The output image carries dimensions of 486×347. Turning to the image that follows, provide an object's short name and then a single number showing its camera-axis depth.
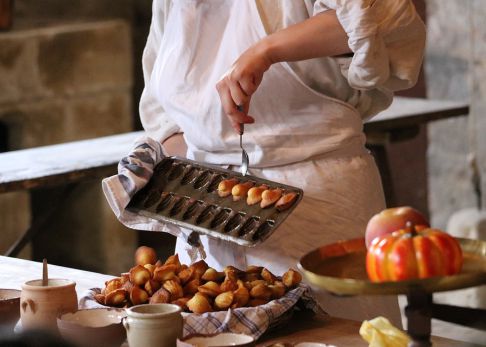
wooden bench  4.99
